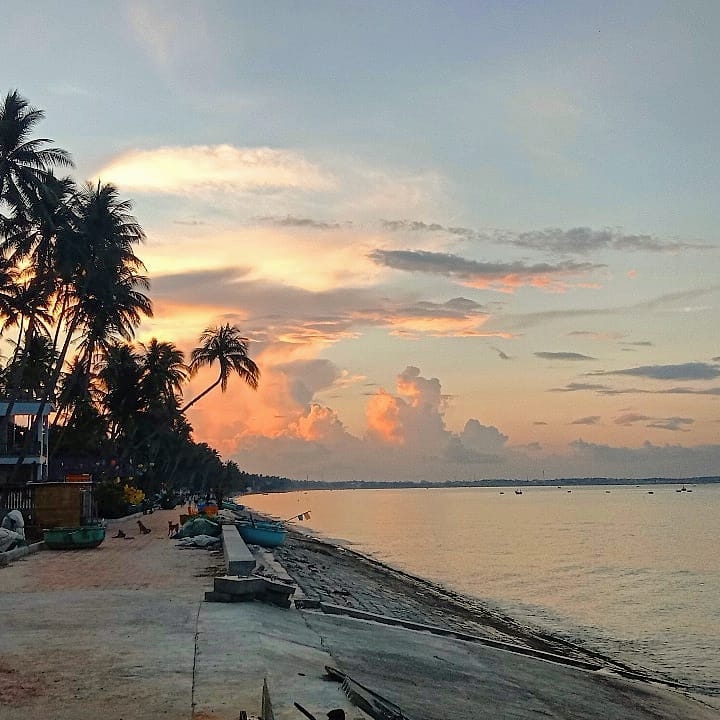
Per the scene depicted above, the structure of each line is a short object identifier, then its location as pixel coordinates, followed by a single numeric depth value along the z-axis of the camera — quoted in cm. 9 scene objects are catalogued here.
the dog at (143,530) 2810
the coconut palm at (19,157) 3247
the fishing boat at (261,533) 2620
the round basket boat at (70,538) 2159
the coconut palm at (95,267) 3709
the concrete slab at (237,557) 1429
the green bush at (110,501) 3622
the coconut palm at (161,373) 5647
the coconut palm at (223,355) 5338
